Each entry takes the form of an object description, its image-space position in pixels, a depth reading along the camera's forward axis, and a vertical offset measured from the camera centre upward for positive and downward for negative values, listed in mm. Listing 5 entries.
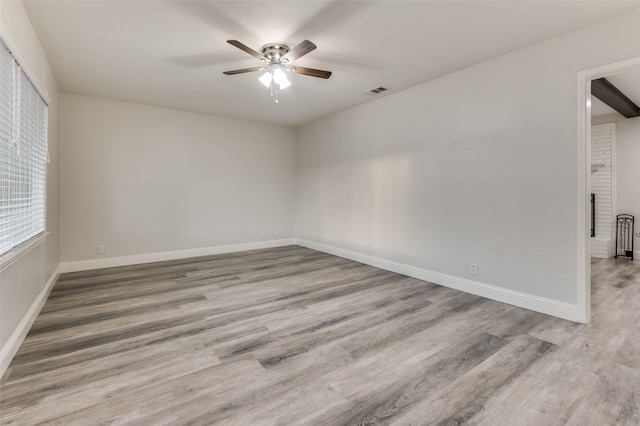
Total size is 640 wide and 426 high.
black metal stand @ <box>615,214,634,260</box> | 5293 -448
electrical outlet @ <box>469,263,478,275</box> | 3453 -687
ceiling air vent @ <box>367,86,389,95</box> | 4137 +1673
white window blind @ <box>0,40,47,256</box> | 2021 +420
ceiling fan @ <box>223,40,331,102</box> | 2883 +1408
